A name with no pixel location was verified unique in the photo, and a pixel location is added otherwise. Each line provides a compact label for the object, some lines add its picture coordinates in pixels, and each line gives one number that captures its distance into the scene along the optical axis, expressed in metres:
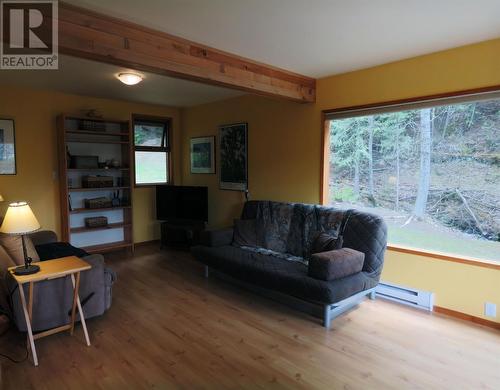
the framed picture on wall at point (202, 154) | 5.55
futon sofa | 2.90
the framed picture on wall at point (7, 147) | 4.31
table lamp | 2.31
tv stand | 5.27
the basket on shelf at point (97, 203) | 5.00
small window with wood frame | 5.70
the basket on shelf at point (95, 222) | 5.05
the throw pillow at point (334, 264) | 2.83
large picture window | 2.90
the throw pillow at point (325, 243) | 3.24
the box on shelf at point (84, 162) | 4.78
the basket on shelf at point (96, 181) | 4.92
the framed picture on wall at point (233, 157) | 4.96
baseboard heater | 3.21
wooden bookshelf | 4.70
